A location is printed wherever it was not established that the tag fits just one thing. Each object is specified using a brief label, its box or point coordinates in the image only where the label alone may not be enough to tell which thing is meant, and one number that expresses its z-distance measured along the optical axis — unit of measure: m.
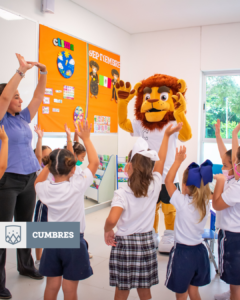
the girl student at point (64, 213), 1.61
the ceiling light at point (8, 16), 2.98
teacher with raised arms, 1.99
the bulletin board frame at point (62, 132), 3.47
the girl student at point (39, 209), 2.23
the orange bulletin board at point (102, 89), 4.36
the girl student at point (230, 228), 1.70
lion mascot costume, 2.79
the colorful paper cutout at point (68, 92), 3.86
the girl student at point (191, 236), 1.62
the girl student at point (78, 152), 2.52
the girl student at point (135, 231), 1.62
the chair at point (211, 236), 2.53
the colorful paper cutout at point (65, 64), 3.76
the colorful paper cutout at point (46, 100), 3.56
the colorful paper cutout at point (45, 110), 3.55
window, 4.92
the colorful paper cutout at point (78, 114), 4.05
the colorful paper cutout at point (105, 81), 4.56
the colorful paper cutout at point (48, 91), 3.59
